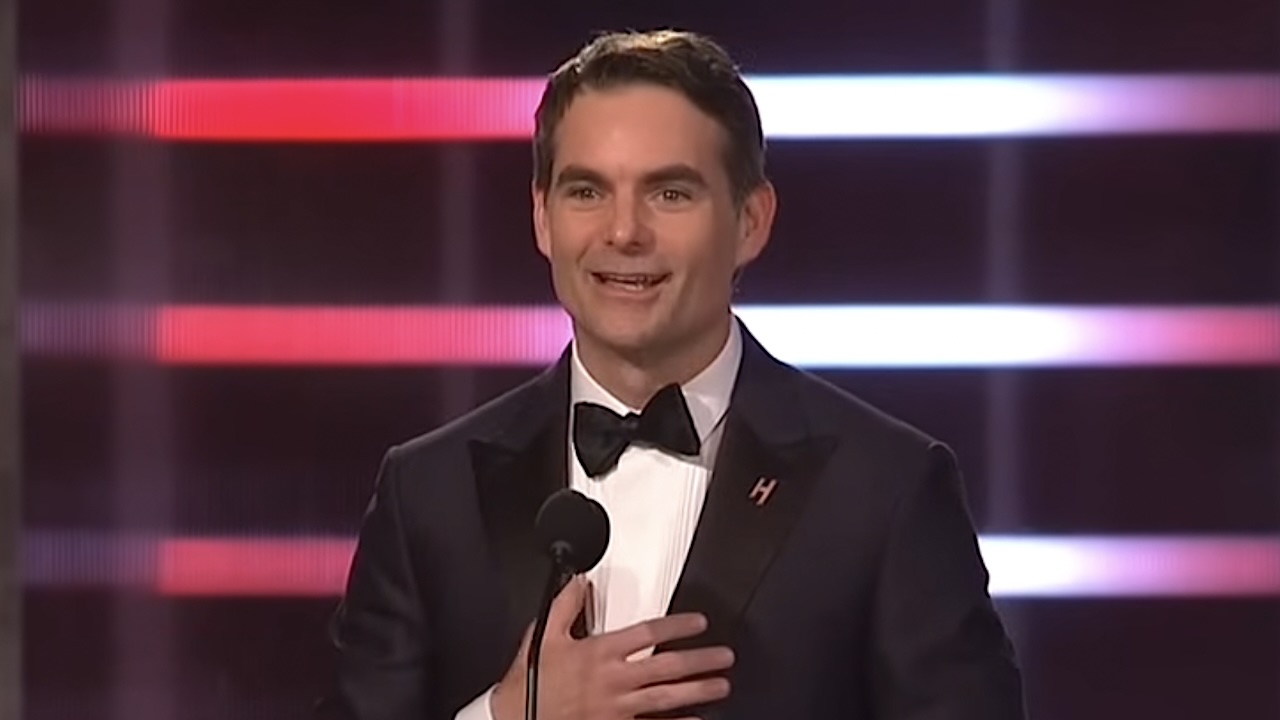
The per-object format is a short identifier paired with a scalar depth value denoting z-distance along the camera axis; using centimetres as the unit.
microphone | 1211
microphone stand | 1211
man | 1224
